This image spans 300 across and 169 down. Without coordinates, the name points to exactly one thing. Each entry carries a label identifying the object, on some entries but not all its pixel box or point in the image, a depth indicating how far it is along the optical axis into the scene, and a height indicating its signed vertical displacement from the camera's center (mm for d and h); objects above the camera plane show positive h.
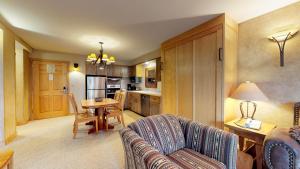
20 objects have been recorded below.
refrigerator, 5180 -131
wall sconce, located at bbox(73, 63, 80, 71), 4943 +591
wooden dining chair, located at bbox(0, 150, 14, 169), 1258 -754
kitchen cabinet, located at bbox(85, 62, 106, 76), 5198 +508
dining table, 3104 -636
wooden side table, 1599 -667
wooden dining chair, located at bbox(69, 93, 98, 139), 2898 -794
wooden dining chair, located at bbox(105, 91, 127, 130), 3421 -743
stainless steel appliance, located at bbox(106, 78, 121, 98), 5535 -136
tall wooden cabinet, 2174 +251
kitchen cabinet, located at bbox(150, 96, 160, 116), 3947 -676
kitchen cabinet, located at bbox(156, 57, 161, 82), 4215 +443
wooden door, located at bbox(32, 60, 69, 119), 4387 -210
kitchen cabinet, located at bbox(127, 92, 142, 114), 4961 -750
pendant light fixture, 3307 +605
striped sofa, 1116 -591
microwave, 5953 +171
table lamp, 1811 -143
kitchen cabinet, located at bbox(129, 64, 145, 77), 5848 +563
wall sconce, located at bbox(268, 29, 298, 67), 1828 +648
